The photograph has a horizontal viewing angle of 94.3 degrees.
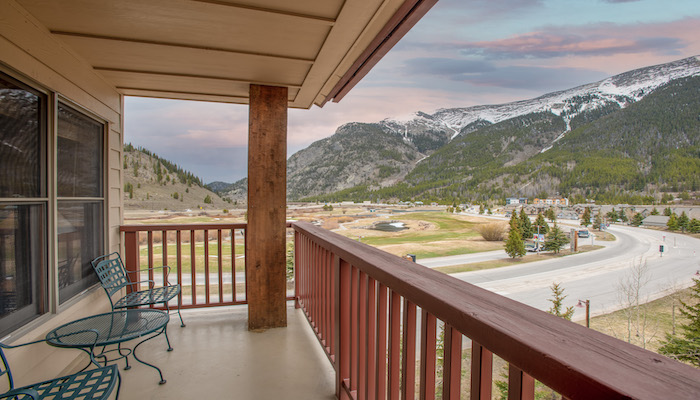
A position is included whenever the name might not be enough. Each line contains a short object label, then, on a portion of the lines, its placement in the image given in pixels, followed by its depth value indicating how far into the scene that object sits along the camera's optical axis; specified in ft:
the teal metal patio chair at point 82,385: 4.61
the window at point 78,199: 8.13
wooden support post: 10.02
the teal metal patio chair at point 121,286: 9.23
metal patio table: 6.10
